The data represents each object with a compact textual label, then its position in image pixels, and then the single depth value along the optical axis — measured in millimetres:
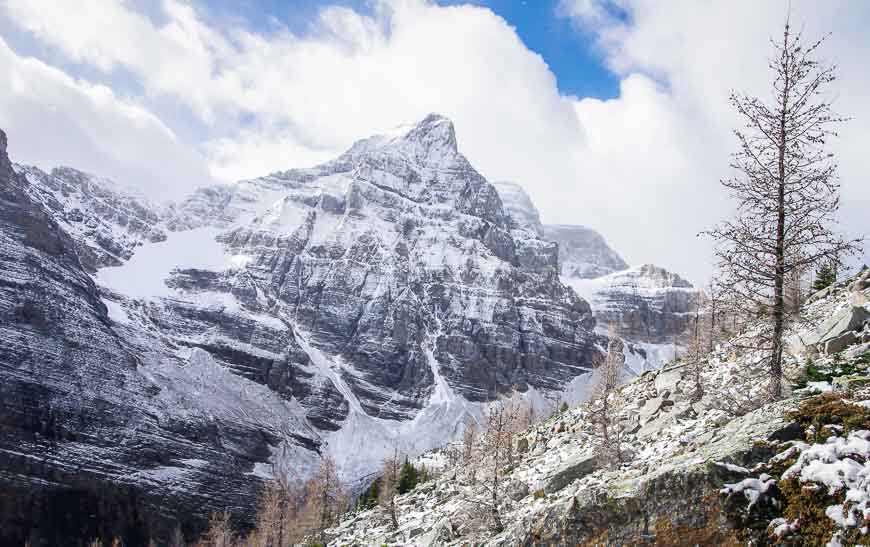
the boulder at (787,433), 11865
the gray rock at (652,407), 30814
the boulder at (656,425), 25141
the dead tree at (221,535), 89462
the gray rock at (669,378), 37156
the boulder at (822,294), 32469
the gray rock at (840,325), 20719
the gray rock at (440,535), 22117
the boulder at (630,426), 29531
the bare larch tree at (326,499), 82006
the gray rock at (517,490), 23672
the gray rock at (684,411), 23766
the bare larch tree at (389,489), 43531
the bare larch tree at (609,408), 22236
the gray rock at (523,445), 43691
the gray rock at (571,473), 21844
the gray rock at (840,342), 20078
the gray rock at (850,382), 14117
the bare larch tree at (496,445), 36797
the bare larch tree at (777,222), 16989
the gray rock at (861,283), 27283
